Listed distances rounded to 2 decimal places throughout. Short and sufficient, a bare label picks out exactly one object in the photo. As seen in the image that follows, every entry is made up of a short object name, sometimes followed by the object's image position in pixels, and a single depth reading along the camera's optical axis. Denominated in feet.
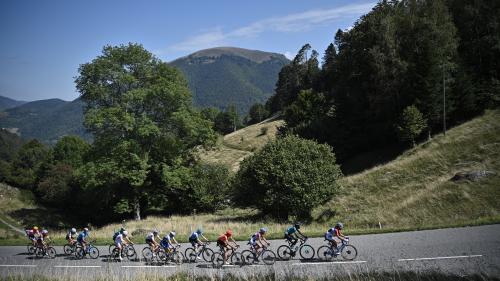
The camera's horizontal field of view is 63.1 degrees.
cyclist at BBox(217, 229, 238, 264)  63.21
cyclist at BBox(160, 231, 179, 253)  67.55
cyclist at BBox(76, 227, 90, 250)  77.97
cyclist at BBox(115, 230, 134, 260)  72.08
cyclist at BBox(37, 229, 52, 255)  80.94
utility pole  148.15
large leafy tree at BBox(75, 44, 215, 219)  125.90
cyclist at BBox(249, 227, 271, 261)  62.64
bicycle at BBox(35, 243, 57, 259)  81.56
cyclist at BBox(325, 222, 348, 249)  59.98
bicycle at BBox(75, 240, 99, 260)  77.51
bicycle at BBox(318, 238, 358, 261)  59.70
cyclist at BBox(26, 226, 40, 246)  81.71
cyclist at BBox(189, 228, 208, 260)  66.80
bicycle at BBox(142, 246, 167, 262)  68.49
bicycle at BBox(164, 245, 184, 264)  67.44
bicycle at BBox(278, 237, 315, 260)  63.10
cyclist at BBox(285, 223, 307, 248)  63.52
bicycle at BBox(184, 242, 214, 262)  66.95
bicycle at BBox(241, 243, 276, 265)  62.44
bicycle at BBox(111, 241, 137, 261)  72.90
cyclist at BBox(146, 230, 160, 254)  69.10
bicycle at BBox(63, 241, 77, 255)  79.92
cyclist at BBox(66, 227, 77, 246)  80.48
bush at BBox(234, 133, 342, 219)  107.34
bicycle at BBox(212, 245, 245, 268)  63.00
